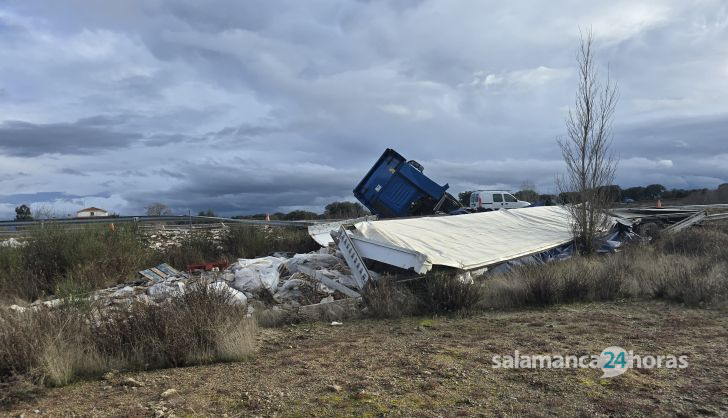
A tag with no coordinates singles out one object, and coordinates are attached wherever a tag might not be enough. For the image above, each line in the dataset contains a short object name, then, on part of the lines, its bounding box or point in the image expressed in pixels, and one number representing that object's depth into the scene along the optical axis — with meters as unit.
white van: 28.25
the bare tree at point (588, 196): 14.14
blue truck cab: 19.78
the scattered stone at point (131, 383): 4.44
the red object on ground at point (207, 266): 12.45
